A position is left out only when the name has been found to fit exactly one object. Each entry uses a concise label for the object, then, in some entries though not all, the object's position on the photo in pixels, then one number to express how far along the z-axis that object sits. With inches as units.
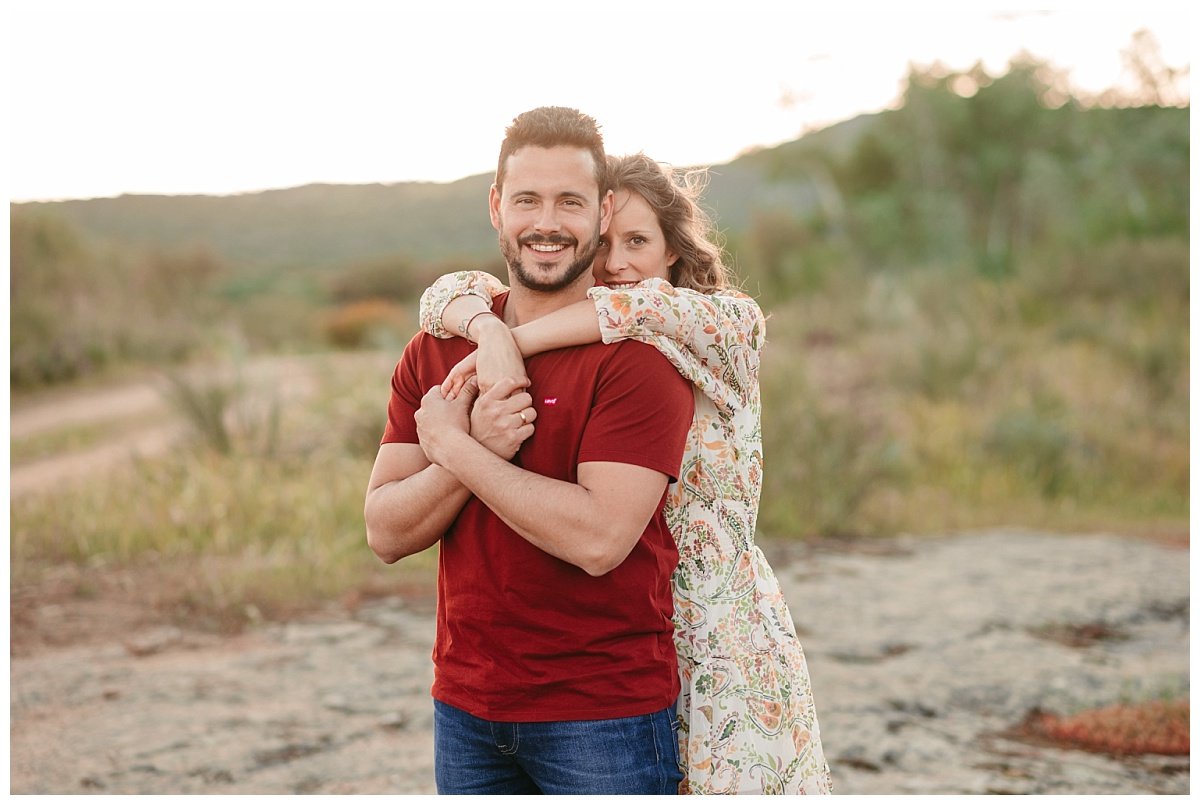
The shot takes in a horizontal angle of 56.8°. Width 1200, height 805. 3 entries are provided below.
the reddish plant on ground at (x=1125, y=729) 185.5
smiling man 81.6
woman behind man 86.8
